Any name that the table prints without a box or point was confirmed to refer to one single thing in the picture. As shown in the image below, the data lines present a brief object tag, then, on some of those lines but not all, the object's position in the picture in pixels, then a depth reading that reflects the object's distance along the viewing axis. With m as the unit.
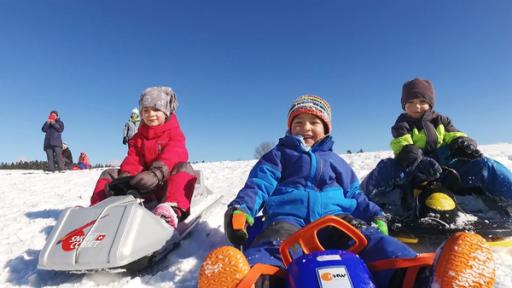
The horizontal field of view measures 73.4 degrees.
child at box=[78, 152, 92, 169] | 18.63
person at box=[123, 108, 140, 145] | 8.98
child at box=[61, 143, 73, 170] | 14.48
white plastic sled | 2.09
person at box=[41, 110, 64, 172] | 11.66
